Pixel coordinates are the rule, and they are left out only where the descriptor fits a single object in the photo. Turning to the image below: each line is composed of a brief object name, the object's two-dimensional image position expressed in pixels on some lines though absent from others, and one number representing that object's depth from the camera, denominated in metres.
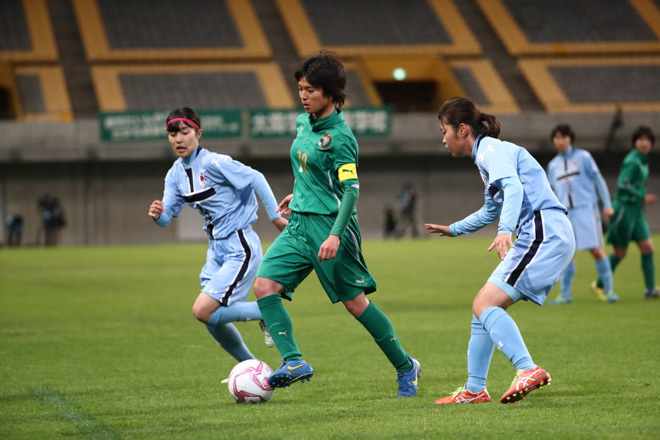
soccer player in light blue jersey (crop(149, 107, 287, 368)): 11.78
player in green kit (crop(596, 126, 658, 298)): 21.95
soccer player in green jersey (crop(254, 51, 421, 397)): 9.91
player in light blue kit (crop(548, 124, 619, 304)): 21.39
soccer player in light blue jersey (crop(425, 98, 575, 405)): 9.37
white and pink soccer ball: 10.20
